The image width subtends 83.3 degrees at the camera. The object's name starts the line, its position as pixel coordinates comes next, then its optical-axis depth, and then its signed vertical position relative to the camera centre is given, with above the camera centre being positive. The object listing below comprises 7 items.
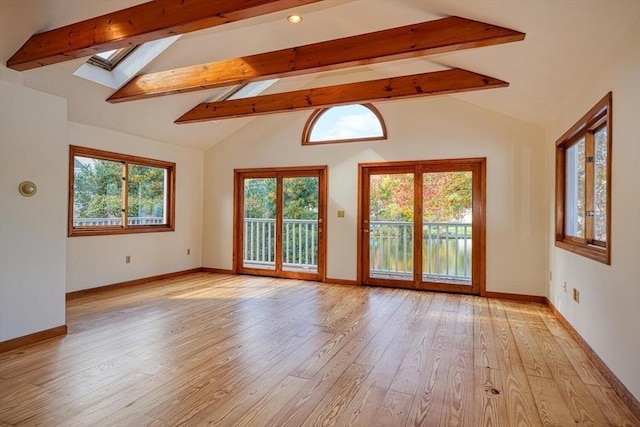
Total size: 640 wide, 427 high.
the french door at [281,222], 5.87 -0.12
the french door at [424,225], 4.95 -0.13
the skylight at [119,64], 3.88 +1.68
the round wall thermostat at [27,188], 2.89 +0.20
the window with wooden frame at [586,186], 2.62 +0.28
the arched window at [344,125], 5.45 +1.41
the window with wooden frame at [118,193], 4.68 +0.30
